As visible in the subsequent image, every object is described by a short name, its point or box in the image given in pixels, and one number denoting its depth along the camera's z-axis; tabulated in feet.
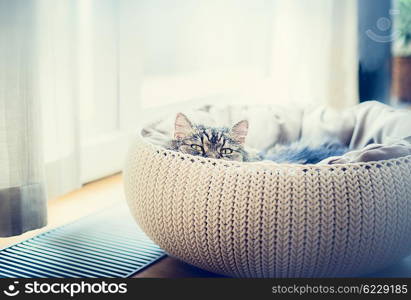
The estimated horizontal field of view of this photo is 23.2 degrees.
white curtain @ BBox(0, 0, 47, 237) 5.74
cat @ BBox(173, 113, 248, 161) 5.70
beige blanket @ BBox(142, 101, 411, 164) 6.27
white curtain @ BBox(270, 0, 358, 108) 9.23
